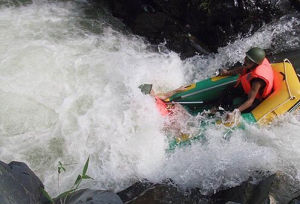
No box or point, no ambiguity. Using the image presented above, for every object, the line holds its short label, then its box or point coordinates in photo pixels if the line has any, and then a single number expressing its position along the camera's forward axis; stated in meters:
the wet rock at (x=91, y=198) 3.77
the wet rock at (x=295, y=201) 3.77
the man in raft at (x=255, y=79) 4.90
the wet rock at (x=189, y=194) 4.29
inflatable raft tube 4.95
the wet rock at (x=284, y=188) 4.05
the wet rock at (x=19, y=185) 3.45
